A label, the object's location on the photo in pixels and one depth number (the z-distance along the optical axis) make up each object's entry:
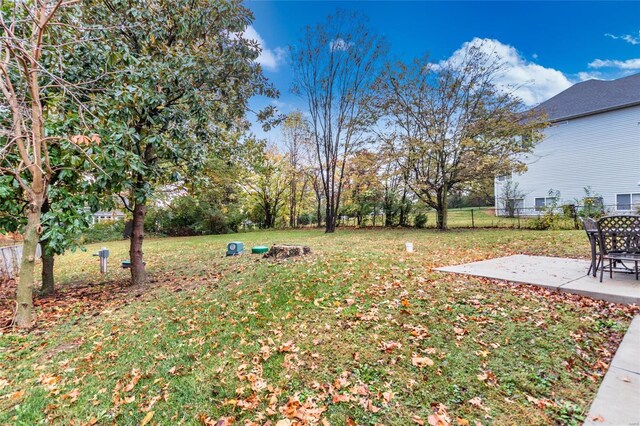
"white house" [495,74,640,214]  13.97
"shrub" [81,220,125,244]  16.86
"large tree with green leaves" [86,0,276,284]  4.29
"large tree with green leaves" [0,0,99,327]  3.54
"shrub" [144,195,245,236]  17.61
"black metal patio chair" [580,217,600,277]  4.39
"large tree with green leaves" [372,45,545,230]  11.64
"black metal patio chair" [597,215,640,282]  3.96
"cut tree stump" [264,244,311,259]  6.68
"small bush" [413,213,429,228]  15.34
